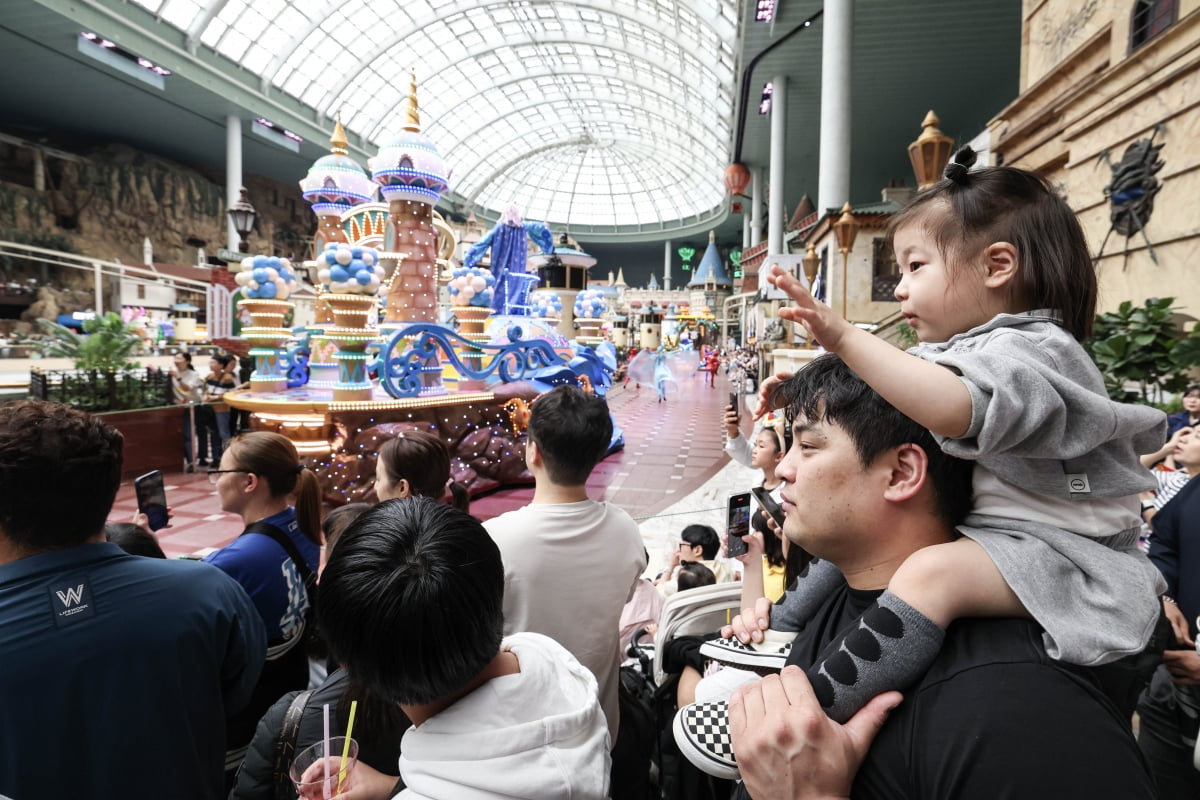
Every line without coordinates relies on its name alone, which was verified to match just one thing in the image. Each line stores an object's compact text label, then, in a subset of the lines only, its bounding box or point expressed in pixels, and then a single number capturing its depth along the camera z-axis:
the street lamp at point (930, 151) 5.16
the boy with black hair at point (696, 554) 3.29
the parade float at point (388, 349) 5.93
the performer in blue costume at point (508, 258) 10.37
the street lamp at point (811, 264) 10.66
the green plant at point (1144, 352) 3.92
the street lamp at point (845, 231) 10.13
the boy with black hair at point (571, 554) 1.64
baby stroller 1.62
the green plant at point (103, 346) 7.60
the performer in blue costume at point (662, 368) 12.13
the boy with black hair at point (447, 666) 0.87
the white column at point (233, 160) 22.30
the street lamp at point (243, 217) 8.41
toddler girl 0.76
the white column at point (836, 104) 11.89
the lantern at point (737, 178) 26.31
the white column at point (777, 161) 18.31
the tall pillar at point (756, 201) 29.34
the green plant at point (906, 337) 8.17
